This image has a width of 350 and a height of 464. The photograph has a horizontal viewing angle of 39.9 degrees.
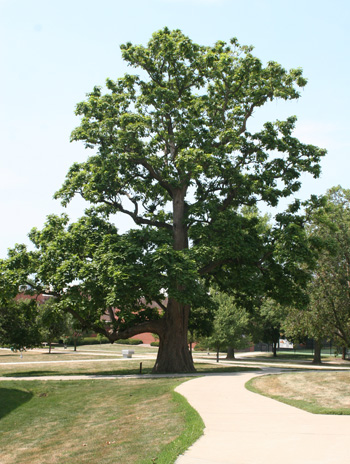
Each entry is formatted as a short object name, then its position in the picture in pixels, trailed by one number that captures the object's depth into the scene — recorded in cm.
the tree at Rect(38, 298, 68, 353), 4372
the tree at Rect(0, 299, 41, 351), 2838
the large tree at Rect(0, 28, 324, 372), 2352
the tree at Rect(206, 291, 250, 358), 3919
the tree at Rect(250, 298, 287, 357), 4616
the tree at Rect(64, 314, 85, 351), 4938
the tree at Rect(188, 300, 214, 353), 2977
